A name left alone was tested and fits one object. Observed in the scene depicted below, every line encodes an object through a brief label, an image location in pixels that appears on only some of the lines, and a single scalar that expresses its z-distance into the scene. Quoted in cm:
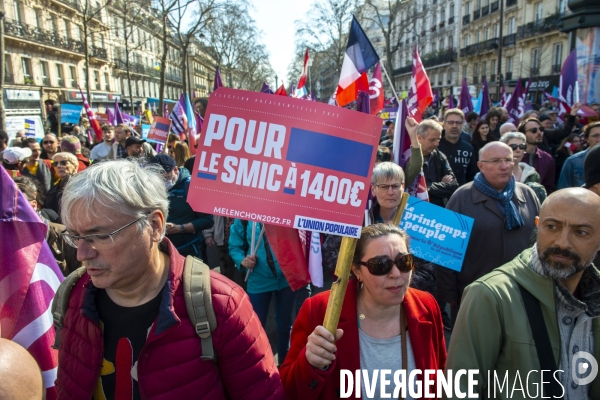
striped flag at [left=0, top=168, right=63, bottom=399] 188
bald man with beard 165
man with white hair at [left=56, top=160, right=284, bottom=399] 148
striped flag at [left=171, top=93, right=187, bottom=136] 973
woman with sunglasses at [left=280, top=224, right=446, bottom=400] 186
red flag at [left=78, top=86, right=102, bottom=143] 1025
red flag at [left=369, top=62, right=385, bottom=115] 476
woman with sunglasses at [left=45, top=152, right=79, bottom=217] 432
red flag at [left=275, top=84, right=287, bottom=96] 834
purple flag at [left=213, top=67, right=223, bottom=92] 765
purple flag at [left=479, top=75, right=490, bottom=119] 1118
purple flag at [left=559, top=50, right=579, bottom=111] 826
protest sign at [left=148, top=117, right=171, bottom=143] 850
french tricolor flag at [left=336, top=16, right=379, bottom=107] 363
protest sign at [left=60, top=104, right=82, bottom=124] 1251
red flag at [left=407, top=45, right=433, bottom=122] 551
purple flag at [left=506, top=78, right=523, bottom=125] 1042
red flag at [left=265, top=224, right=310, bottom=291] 295
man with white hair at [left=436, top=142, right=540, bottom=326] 314
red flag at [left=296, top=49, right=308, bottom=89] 850
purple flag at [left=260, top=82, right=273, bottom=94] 736
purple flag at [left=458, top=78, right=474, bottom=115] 1062
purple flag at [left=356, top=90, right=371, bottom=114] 261
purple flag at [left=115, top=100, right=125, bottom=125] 1124
